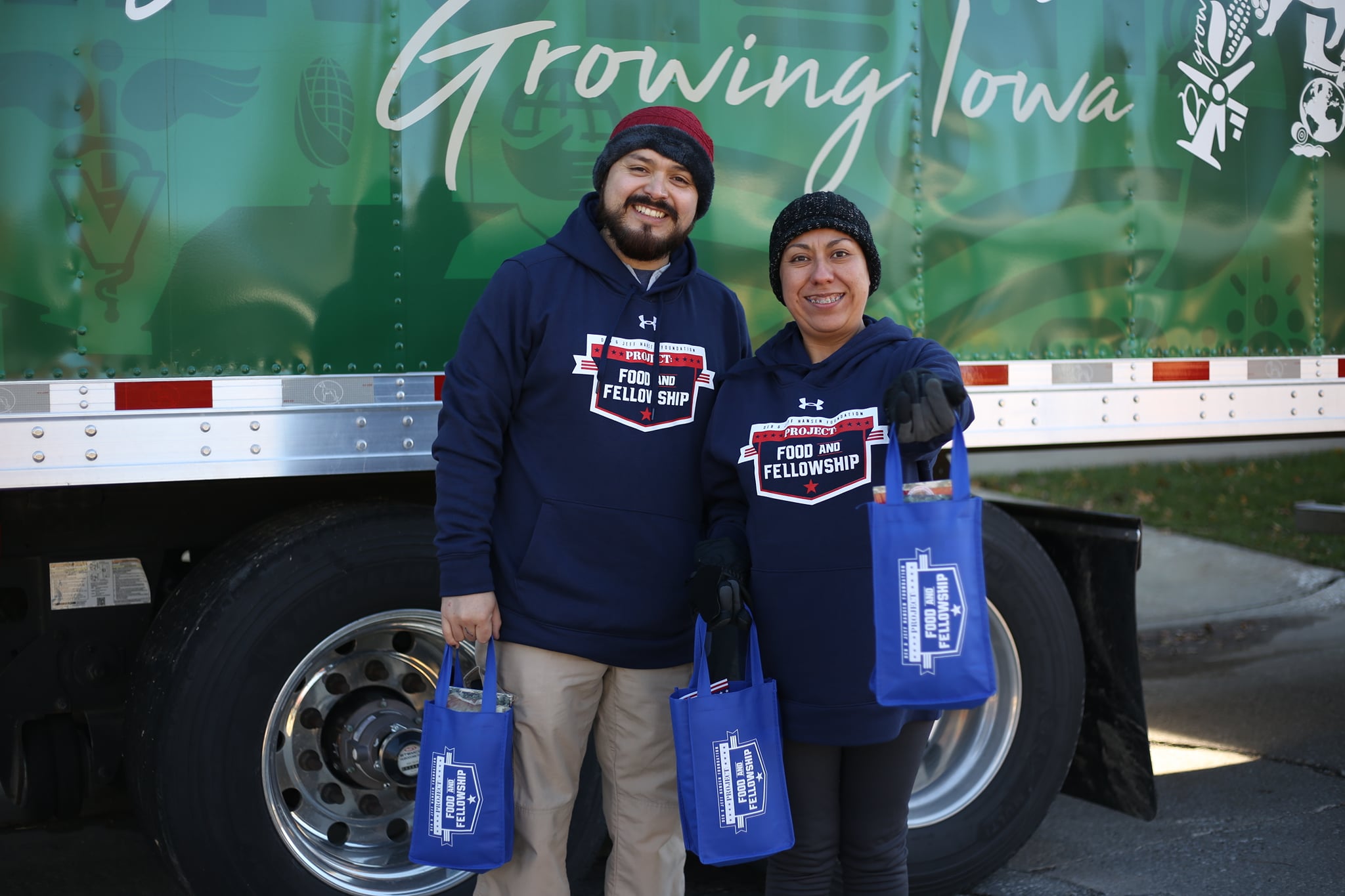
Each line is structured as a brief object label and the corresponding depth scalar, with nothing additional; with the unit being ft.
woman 7.72
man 8.17
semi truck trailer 8.84
